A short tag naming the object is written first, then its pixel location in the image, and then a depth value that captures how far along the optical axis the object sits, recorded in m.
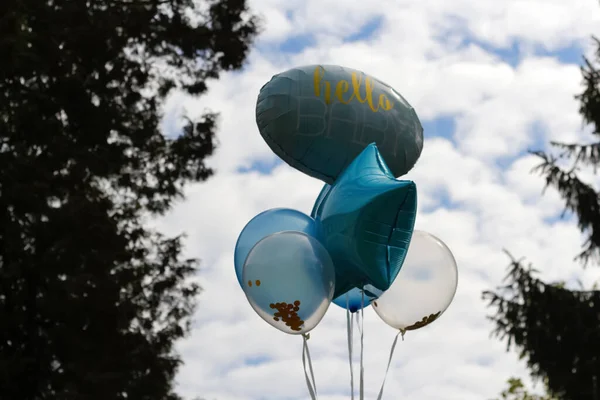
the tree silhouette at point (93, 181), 10.66
